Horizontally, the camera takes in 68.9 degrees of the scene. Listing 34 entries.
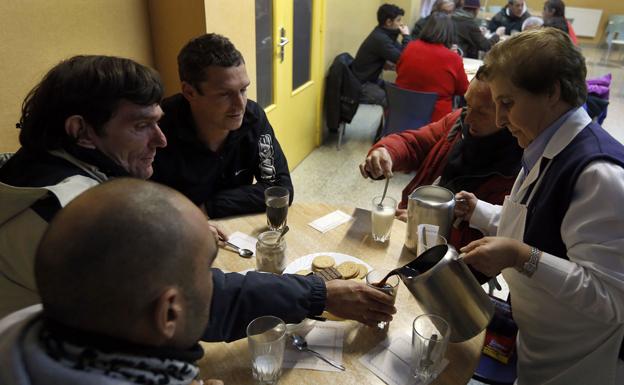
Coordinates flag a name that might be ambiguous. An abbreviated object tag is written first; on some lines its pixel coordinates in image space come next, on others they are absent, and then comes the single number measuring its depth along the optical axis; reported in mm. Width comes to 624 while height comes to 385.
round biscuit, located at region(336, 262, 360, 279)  1349
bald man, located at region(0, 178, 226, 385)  618
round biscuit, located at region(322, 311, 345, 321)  1185
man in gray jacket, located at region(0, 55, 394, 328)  1091
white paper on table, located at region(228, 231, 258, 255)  1546
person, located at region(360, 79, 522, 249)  1749
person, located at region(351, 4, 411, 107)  4535
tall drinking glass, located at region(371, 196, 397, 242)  1548
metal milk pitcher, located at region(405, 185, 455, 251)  1417
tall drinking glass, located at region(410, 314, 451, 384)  1029
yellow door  3496
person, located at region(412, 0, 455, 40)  5547
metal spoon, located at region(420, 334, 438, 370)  1032
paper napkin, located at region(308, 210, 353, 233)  1661
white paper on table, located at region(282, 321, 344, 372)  1062
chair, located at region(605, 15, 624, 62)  8341
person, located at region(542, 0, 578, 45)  5433
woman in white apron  1134
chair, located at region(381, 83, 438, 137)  3383
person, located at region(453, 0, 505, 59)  5430
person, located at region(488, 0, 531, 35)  6418
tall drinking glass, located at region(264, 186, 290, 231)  1598
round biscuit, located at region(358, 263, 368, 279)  1362
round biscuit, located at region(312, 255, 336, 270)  1373
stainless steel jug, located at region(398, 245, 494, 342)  1039
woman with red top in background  3604
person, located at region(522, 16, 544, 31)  5258
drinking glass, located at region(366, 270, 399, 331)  1160
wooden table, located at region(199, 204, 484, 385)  1040
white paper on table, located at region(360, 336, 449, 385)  1037
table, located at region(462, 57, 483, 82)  4282
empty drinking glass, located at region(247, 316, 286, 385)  1004
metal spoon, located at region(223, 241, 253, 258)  1490
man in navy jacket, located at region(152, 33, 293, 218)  1820
